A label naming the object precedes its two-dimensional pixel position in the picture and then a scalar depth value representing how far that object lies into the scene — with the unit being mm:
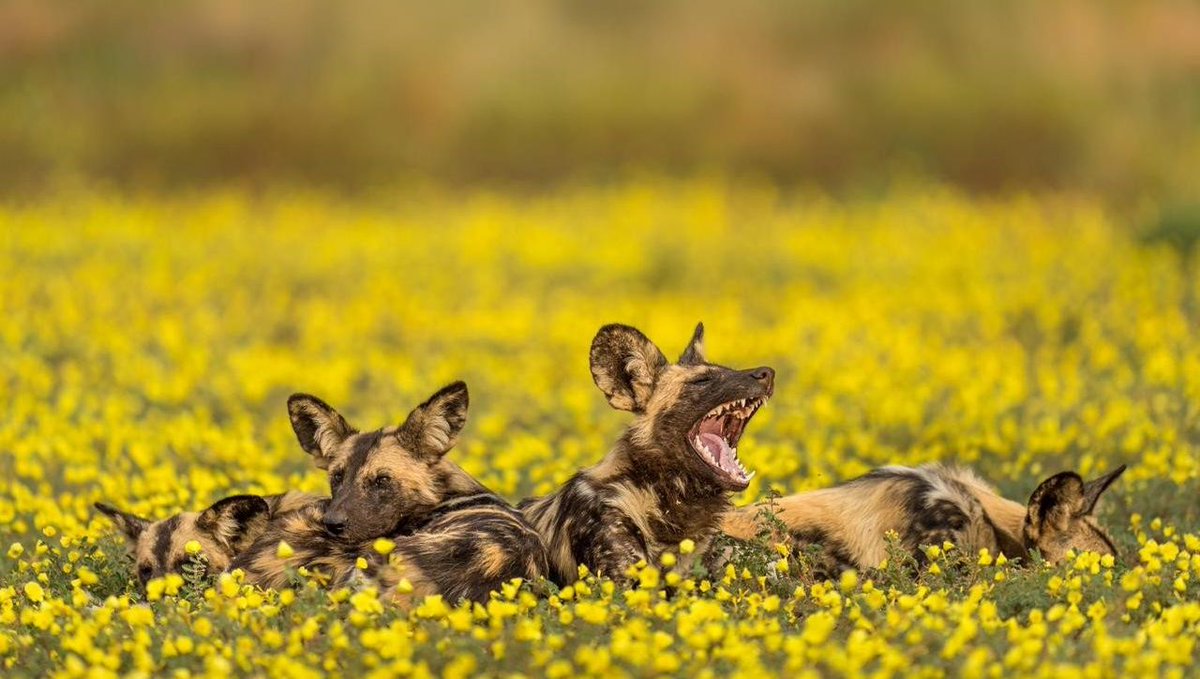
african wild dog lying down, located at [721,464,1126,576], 15758
